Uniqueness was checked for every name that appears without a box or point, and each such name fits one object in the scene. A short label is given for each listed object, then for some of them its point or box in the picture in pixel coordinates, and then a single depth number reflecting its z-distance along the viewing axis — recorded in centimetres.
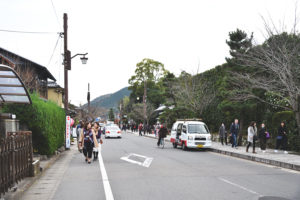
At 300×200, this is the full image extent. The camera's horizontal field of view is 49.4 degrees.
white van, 2066
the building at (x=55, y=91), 4649
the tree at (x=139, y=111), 7344
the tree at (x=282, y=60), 1644
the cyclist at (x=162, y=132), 2288
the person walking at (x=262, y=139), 1838
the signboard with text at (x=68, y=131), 2075
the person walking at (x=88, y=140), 1416
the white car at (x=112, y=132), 3841
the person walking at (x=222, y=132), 2472
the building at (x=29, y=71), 3175
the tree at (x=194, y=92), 3369
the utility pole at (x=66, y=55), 2100
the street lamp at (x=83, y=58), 2191
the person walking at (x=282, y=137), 1805
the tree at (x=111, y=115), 16502
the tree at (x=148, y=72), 7275
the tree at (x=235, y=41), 2253
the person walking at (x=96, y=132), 1493
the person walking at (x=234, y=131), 2163
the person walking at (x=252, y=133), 1797
